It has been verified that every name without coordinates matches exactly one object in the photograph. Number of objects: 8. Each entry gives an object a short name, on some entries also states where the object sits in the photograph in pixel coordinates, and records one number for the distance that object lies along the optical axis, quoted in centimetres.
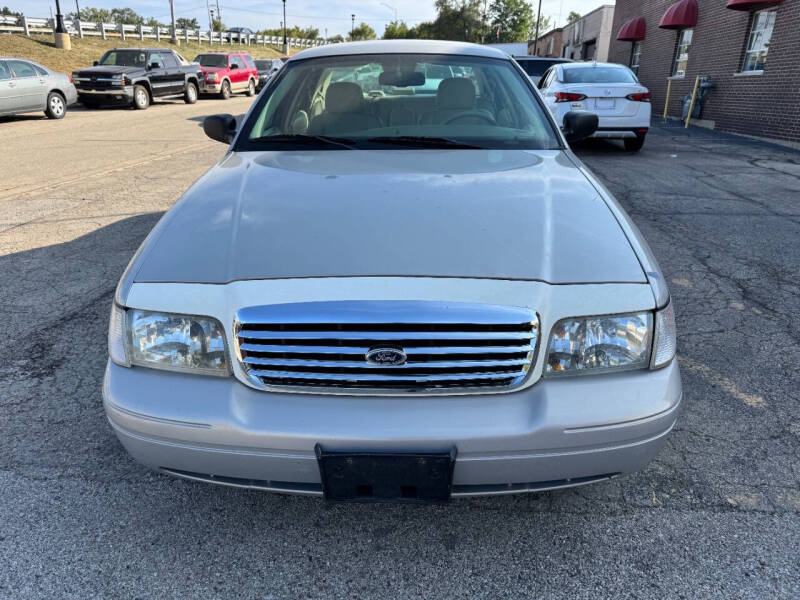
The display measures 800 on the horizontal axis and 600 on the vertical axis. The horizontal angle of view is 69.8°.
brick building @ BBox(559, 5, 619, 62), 2923
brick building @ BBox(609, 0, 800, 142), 1182
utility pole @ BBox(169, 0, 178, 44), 4106
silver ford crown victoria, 163
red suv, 2148
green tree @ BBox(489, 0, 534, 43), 7675
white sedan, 931
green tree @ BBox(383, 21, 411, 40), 9004
